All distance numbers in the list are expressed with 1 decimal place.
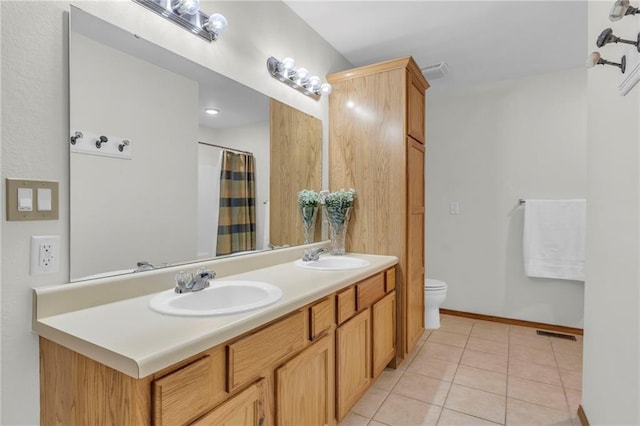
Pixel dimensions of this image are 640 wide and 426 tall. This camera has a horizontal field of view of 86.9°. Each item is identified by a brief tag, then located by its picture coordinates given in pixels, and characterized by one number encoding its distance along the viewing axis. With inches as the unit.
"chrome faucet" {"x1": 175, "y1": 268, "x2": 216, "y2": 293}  49.9
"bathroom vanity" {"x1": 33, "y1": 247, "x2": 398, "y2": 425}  31.7
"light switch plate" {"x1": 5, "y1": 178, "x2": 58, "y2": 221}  38.1
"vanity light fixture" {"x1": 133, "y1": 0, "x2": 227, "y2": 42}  52.7
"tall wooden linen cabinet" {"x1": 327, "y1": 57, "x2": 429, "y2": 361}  89.2
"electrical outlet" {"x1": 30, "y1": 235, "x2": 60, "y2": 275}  40.2
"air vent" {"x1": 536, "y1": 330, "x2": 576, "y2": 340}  113.8
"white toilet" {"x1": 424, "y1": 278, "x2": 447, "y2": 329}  117.2
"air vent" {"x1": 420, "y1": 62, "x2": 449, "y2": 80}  113.9
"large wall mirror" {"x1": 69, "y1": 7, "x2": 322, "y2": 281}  45.2
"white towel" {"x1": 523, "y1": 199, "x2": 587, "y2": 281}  112.7
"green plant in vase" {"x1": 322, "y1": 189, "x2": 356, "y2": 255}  91.6
